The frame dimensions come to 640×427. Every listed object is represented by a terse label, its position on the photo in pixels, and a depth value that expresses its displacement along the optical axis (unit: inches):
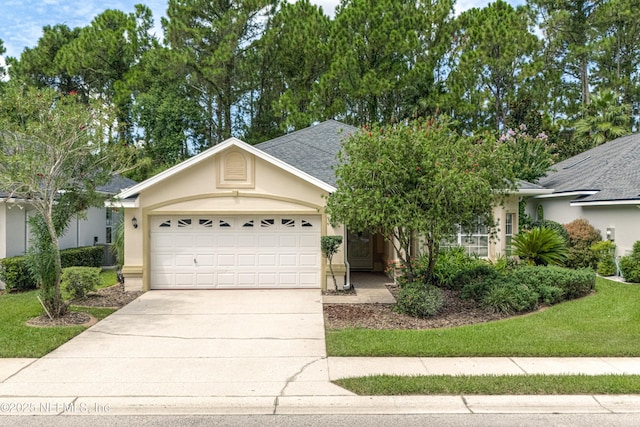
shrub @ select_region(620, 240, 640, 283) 526.0
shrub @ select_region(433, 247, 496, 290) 481.1
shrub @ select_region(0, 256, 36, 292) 523.8
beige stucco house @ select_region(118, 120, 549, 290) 518.9
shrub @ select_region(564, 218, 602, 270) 605.9
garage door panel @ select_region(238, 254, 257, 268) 530.6
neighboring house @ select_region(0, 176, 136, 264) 543.5
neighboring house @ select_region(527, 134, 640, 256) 589.6
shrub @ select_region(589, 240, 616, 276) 584.4
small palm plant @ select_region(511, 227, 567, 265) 580.1
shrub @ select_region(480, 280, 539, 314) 400.9
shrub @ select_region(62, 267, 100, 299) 462.3
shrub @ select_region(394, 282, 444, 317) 389.1
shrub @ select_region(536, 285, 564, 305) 421.7
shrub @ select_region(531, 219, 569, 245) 628.4
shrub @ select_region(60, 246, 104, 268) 602.5
